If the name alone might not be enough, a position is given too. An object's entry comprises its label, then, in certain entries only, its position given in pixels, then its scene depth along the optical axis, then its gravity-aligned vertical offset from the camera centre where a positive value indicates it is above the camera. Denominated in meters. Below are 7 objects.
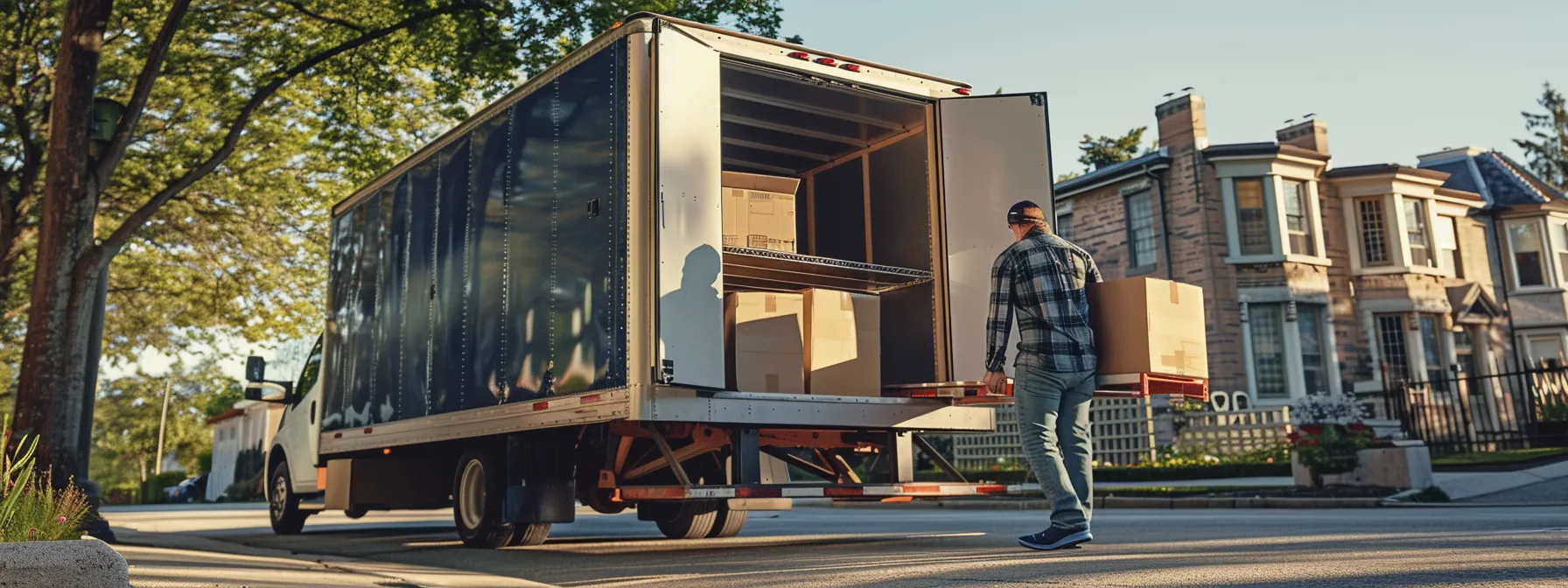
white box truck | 7.39 +1.57
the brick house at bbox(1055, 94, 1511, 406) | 26.89 +5.37
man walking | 6.76 +0.76
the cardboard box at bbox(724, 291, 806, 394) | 7.82 +1.03
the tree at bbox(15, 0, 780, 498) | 12.32 +5.60
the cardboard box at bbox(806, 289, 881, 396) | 8.09 +1.07
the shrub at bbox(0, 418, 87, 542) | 5.32 +0.10
